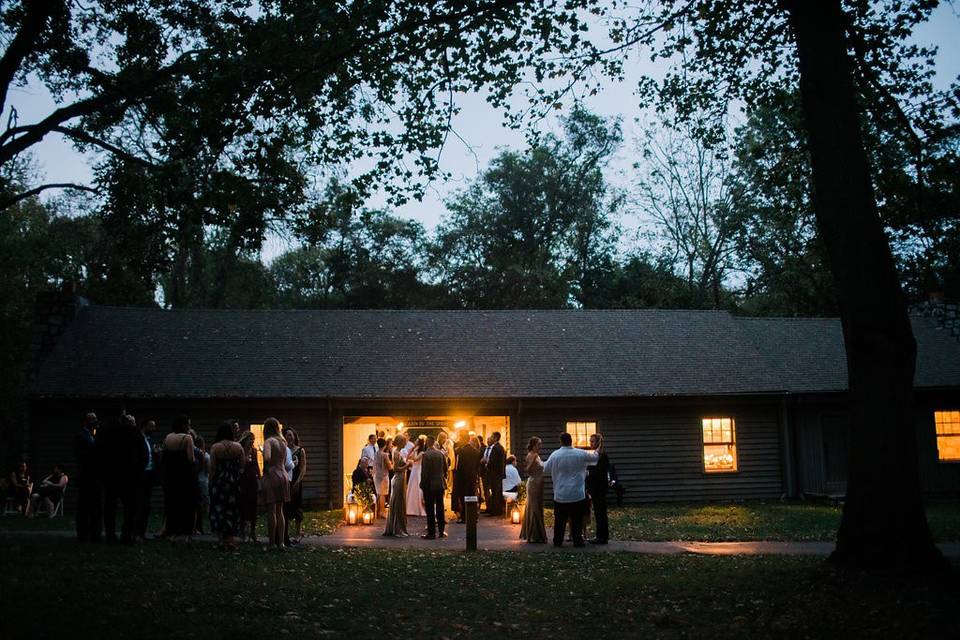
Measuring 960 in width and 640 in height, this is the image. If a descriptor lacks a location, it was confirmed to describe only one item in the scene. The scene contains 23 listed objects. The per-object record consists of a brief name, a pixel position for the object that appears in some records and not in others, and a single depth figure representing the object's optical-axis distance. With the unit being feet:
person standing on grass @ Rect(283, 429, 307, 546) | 46.03
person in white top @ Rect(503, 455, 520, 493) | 65.52
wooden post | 43.88
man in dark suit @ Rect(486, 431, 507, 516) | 61.87
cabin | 73.41
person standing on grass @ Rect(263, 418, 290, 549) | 40.93
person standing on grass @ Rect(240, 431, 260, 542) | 43.29
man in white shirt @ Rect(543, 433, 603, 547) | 44.47
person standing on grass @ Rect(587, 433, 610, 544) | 46.29
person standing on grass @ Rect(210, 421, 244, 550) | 41.32
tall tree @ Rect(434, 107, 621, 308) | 158.10
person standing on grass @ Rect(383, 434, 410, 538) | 51.93
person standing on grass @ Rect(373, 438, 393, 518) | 62.59
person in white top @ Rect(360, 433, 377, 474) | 65.87
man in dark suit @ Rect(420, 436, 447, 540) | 51.13
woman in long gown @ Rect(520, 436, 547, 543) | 47.55
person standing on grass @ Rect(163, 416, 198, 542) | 42.86
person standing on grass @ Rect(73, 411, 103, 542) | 43.60
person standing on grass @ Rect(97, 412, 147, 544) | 43.27
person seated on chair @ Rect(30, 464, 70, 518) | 66.64
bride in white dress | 69.97
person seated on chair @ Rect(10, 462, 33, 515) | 69.15
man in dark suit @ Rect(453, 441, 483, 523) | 55.06
